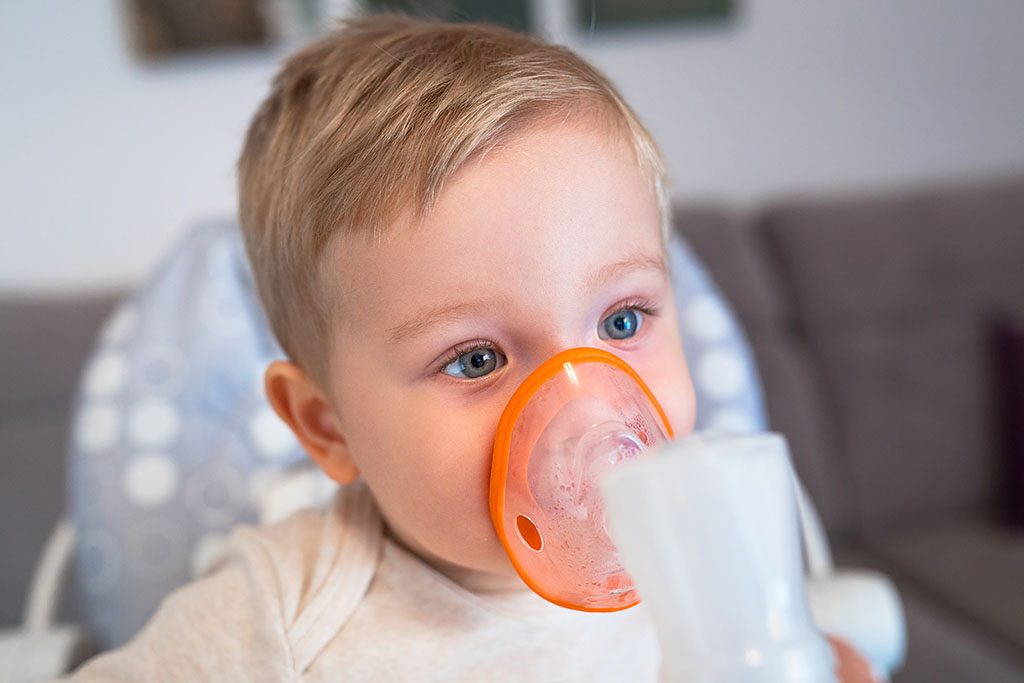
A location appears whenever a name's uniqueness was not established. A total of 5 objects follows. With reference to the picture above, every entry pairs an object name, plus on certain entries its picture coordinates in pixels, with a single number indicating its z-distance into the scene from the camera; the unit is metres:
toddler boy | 0.66
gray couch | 1.89
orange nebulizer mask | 0.61
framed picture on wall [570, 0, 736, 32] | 2.06
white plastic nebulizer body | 0.41
